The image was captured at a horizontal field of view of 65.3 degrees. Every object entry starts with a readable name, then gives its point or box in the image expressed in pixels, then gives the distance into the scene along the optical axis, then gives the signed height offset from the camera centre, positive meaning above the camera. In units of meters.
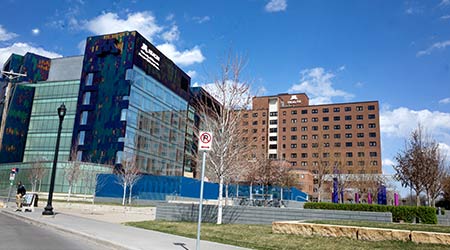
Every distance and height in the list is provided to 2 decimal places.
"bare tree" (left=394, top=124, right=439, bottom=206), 24.77 +2.46
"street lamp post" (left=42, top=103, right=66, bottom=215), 18.38 -0.23
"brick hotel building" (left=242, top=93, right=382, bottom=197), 101.75 +19.38
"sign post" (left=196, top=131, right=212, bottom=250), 8.41 +1.09
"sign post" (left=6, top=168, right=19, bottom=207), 28.17 +0.15
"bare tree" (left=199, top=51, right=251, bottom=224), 17.03 +2.89
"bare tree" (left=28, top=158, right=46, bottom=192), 50.22 +0.62
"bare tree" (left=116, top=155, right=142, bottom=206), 44.38 +1.30
